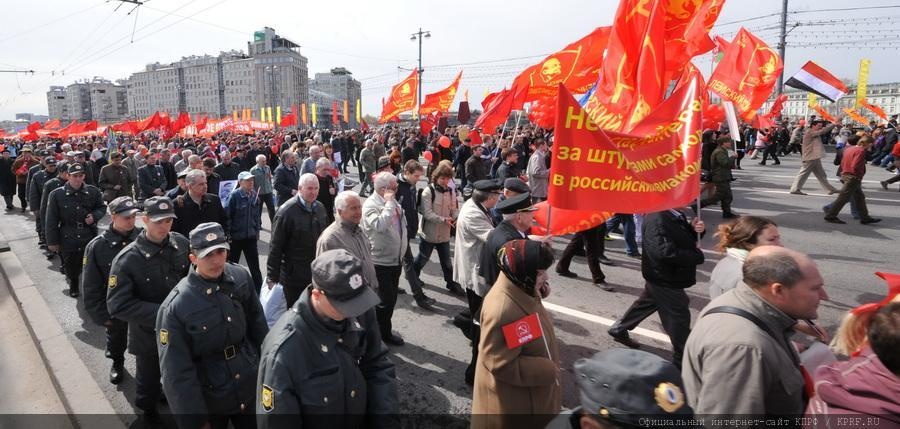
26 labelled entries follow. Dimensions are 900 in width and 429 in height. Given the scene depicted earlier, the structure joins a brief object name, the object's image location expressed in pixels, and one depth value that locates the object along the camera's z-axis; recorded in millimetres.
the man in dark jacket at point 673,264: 4262
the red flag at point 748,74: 11031
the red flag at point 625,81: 6602
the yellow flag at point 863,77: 30394
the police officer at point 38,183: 9820
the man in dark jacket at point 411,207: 6262
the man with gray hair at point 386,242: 5156
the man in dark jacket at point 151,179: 10234
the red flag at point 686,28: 8352
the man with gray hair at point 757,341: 2145
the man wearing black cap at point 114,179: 10164
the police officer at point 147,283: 3521
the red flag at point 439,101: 17812
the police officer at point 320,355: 2168
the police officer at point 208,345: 2715
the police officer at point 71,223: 6711
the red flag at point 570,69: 10852
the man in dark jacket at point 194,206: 5930
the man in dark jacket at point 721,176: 10578
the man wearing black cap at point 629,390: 1485
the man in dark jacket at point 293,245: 4871
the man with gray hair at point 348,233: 4414
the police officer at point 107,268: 4047
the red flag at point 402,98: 17391
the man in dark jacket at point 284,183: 9477
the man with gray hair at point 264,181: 10008
